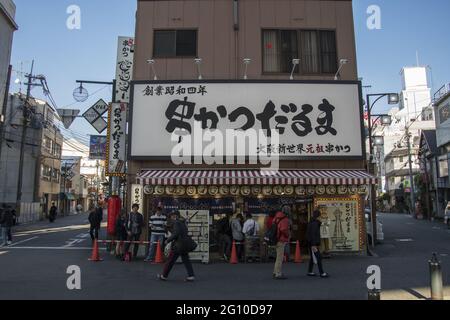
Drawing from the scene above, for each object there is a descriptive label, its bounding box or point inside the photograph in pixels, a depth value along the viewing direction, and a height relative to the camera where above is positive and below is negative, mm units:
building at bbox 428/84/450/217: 38375 +6516
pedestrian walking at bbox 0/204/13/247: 18750 -667
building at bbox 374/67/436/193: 67688 +17585
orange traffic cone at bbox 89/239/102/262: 14484 -1662
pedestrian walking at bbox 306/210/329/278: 11122 -966
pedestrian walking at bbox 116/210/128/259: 14998 -964
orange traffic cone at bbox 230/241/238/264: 14327 -1671
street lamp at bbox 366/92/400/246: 20281 +6066
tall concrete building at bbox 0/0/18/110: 30656 +13982
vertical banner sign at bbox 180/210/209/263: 14398 -699
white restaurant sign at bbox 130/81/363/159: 16000 +3912
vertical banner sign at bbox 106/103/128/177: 16406 +2942
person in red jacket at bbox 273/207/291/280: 11039 -770
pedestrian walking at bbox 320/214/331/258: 15297 -966
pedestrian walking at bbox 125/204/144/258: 14750 -561
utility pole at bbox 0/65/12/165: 28797 +7985
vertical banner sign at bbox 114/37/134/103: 18453 +6808
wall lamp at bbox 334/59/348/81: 16934 +6229
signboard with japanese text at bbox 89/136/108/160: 21844 +3526
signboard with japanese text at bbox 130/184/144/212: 15625 +630
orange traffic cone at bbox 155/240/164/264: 14031 -1631
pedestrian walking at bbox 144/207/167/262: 14524 -846
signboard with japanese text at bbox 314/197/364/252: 15625 -513
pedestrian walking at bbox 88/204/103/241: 19812 -506
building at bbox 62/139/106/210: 67075 +6057
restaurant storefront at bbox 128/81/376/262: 15656 +2565
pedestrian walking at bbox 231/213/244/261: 14734 -818
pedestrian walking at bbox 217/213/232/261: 14984 -959
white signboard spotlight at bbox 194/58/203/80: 16562 +6237
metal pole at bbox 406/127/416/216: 47838 +1853
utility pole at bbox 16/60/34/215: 33938 +7718
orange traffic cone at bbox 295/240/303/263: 14445 -1680
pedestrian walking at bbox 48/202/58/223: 38906 -402
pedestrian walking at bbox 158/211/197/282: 10422 -973
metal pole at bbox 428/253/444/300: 8008 -1445
